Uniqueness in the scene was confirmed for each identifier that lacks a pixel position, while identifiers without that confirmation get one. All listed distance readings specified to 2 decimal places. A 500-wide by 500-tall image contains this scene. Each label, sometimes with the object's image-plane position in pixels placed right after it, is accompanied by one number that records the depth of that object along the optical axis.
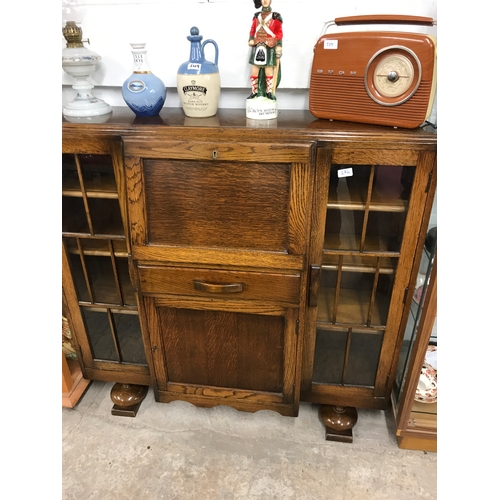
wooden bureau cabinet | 1.06
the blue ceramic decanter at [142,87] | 1.17
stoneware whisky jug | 1.15
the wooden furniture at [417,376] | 1.18
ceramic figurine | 1.09
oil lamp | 1.21
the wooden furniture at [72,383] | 1.54
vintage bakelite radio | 1.02
